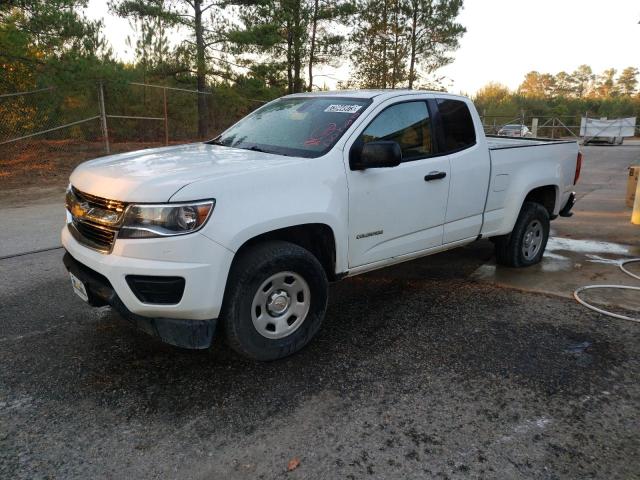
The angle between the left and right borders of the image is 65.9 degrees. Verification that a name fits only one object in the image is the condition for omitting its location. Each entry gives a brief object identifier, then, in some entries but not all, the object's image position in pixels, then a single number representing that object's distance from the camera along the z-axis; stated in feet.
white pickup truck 9.05
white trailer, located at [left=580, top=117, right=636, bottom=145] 91.30
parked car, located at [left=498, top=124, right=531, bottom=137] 95.04
